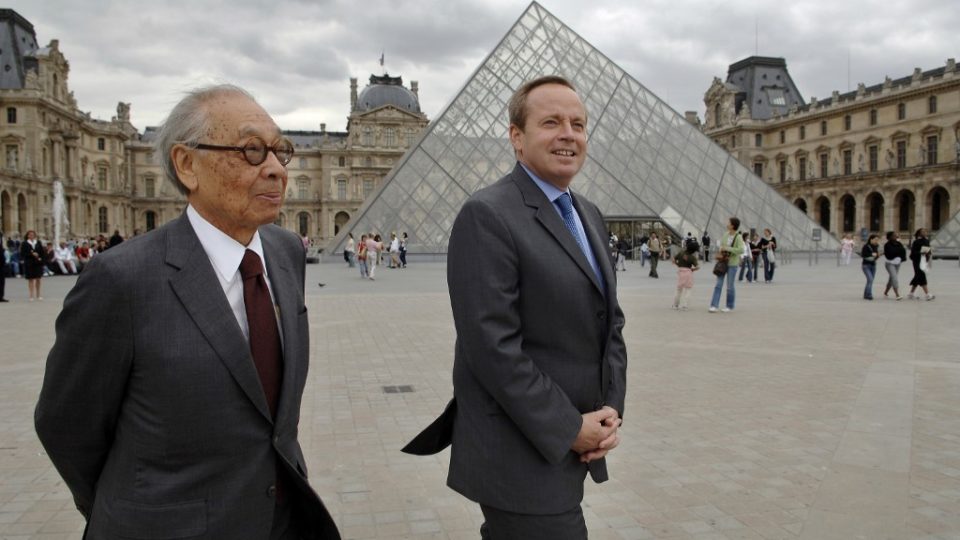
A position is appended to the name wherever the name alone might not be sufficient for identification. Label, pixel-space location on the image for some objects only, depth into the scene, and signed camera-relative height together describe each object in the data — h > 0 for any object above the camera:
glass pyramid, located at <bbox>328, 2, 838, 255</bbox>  23.83 +3.43
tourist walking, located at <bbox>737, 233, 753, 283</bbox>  16.83 -0.14
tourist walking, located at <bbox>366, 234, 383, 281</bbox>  17.66 +0.15
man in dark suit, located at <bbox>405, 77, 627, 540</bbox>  1.72 -0.22
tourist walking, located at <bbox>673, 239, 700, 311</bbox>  10.90 -0.16
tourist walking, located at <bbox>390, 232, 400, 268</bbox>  22.90 +0.25
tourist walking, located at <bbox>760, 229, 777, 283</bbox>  16.58 +0.01
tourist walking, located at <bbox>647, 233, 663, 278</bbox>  17.98 +0.21
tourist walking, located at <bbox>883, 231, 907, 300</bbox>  12.44 -0.01
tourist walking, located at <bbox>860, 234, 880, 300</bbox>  12.50 -0.10
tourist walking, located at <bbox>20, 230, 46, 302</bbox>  12.71 -0.10
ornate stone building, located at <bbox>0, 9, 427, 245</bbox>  49.03 +9.27
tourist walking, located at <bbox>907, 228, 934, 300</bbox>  12.40 -0.14
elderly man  1.46 -0.23
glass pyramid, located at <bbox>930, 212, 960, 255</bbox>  31.44 +0.75
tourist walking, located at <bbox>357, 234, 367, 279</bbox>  18.02 +0.09
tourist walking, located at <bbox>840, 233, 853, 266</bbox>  25.02 +0.21
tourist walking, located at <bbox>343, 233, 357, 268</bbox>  23.19 +0.20
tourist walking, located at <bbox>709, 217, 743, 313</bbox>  10.88 -0.03
